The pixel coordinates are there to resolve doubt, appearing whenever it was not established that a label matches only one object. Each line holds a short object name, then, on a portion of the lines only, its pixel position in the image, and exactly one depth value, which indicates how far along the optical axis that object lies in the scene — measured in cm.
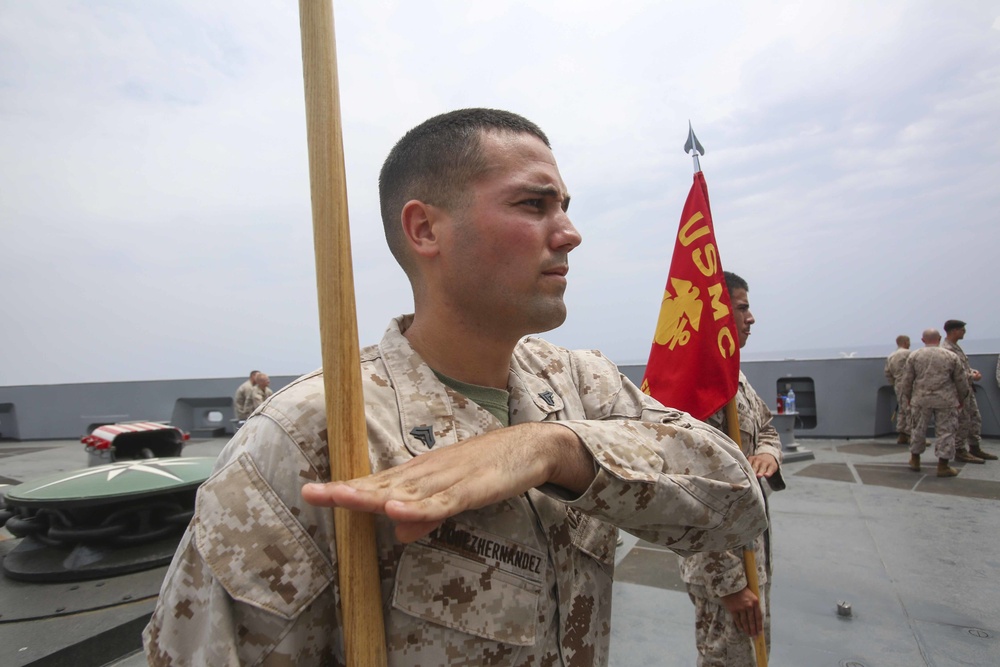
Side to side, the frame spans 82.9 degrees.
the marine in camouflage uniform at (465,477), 87
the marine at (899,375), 963
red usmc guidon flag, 288
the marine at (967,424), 813
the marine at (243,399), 1059
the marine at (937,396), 732
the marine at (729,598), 242
